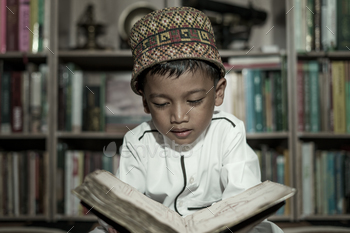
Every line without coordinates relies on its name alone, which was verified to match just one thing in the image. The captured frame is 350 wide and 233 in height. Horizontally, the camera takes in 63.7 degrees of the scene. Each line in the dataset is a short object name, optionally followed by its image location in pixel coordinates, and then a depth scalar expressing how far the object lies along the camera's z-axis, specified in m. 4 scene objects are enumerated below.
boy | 0.64
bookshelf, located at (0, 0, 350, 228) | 1.34
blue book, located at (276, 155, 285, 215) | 1.39
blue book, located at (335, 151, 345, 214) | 1.37
